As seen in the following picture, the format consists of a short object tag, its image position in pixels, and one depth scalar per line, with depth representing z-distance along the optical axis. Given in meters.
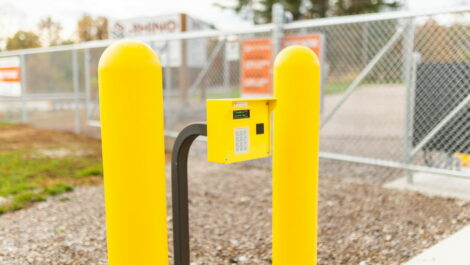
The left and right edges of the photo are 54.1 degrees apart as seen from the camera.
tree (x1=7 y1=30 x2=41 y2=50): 20.81
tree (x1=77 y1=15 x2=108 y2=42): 20.60
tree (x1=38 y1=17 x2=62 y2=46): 21.17
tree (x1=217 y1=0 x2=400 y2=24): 29.06
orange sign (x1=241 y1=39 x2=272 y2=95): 6.86
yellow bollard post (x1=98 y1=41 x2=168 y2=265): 2.08
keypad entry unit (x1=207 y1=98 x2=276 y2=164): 2.29
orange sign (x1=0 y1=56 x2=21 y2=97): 11.73
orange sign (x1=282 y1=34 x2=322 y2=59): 6.24
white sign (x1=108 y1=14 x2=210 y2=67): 10.68
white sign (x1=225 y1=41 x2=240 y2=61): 7.61
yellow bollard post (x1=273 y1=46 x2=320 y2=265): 2.54
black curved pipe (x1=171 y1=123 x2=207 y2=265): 2.41
